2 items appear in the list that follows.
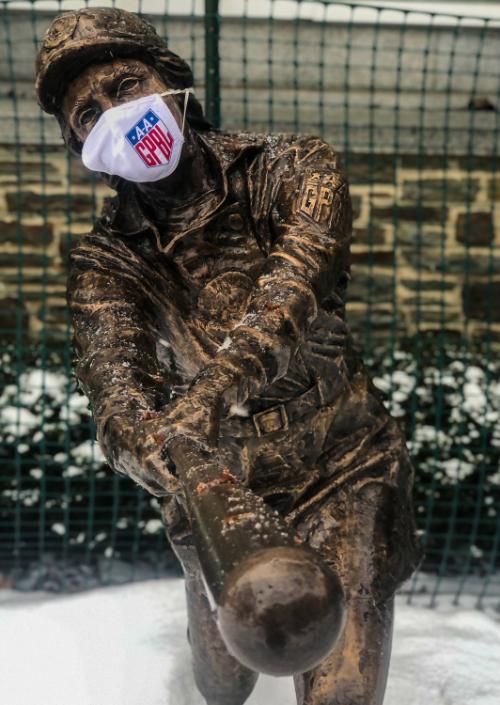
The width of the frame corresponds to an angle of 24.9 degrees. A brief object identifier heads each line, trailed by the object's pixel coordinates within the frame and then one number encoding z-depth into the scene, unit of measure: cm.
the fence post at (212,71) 480
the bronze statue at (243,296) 252
